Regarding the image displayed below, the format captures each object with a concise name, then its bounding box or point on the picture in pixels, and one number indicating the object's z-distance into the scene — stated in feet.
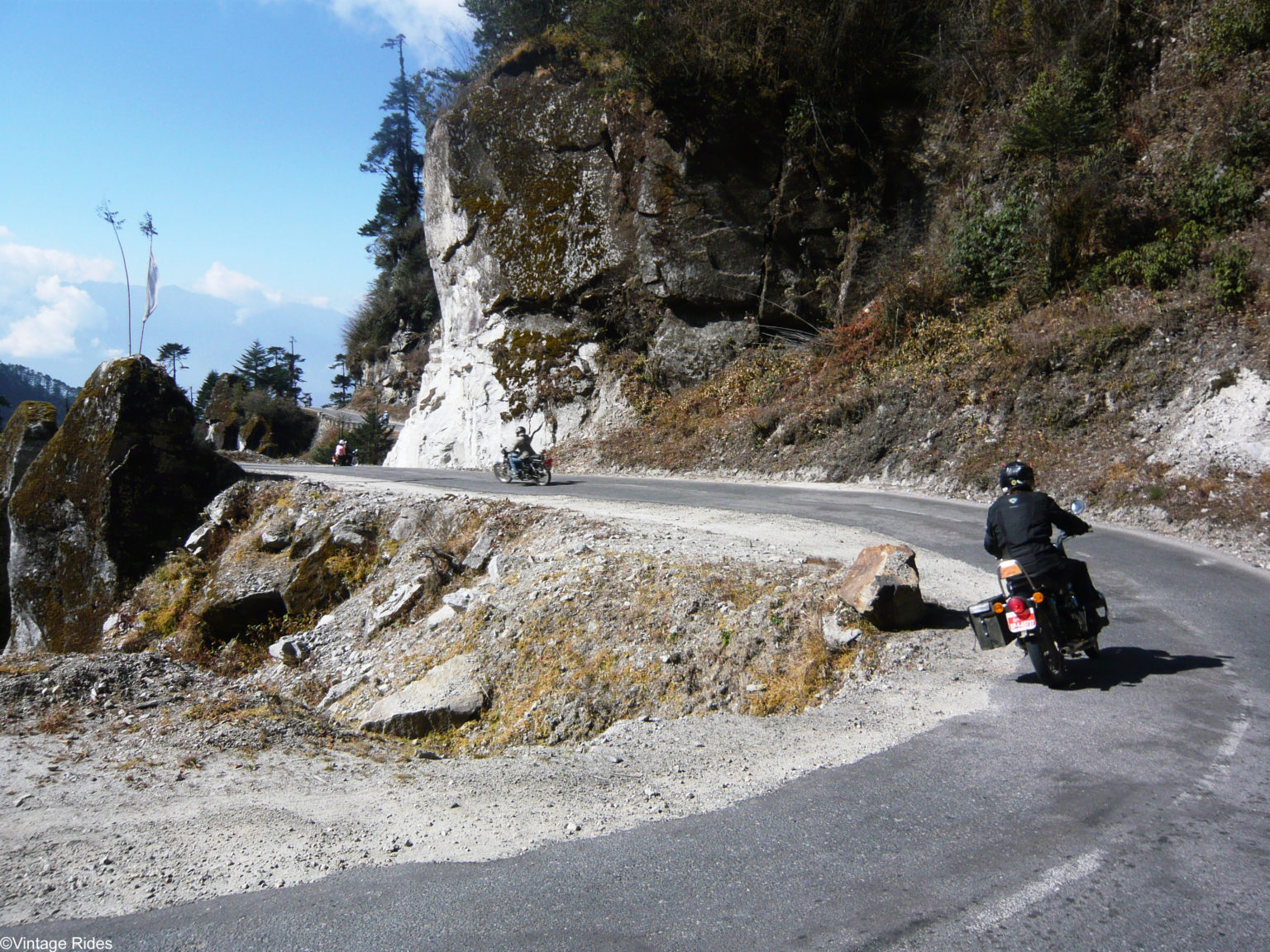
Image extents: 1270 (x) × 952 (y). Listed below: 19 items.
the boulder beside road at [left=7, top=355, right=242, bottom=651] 48.91
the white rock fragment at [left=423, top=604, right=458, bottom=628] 29.50
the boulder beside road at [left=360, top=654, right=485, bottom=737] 22.31
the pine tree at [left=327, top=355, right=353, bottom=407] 234.99
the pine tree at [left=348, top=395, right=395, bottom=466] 133.28
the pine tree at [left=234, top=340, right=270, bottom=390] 220.64
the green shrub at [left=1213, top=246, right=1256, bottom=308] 45.21
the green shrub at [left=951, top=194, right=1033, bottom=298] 61.98
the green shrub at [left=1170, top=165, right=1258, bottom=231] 50.60
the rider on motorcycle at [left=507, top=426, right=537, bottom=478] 62.80
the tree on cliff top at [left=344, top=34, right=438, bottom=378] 176.86
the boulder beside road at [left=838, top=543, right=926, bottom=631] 22.41
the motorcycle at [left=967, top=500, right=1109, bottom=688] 17.92
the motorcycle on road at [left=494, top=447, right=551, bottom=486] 61.87
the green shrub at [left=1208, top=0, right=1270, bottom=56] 55.98
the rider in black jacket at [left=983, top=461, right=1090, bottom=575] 18.76
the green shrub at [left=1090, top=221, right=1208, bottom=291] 50.31
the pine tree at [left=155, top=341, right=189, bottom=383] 256.32
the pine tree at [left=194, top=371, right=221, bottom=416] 222.48
